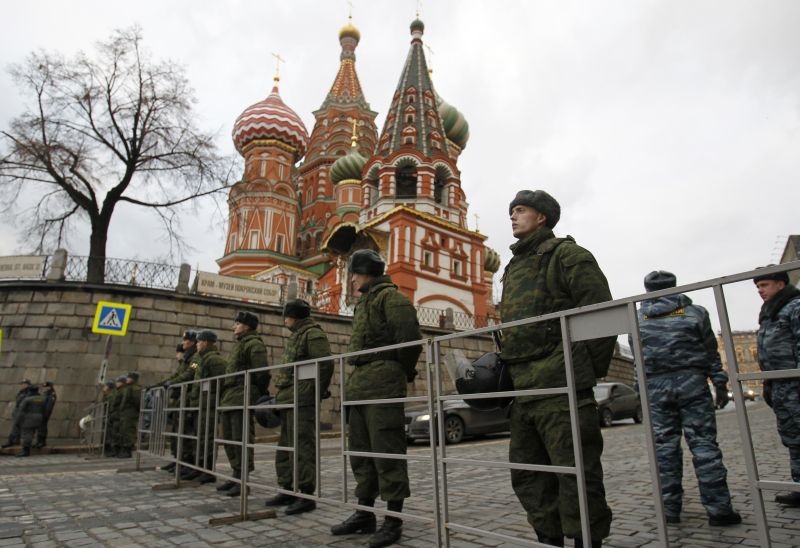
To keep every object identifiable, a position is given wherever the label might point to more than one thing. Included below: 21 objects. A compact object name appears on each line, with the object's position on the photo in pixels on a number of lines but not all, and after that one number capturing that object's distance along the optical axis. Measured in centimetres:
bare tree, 1711
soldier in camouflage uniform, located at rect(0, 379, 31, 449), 1172
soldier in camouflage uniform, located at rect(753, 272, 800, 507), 325
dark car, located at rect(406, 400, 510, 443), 1082
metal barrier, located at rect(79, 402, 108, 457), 1121
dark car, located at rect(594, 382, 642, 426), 1420
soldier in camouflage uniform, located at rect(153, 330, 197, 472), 722
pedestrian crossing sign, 1131
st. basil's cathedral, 2762
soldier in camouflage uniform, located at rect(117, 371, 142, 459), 1083
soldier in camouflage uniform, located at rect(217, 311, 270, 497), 567
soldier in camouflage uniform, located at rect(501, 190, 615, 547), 259
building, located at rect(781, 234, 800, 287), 4069
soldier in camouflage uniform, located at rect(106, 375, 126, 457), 1100
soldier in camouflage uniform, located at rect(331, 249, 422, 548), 377
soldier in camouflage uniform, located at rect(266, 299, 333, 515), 475
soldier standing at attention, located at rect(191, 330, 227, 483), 591
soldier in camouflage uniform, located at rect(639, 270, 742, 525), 383
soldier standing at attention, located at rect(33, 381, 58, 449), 1190
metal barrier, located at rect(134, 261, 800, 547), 172
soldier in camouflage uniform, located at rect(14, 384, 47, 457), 1156
